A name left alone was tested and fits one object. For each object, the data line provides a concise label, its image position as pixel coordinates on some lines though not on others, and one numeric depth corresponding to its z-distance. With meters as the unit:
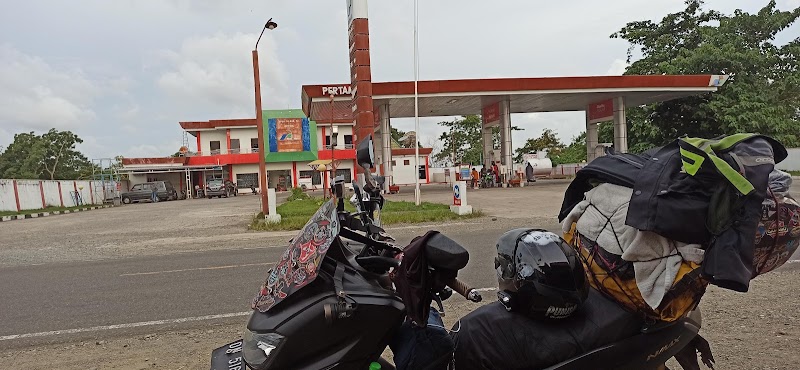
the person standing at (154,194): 38.91
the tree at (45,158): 53.94
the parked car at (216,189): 41.78
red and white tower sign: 21.03
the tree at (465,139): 60.44
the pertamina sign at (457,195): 14.23
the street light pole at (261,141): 15.56
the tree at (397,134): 75.22
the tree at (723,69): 29.89
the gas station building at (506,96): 25.56
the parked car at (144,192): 38.56
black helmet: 1.79
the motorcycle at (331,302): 1.73
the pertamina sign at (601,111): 29.44
